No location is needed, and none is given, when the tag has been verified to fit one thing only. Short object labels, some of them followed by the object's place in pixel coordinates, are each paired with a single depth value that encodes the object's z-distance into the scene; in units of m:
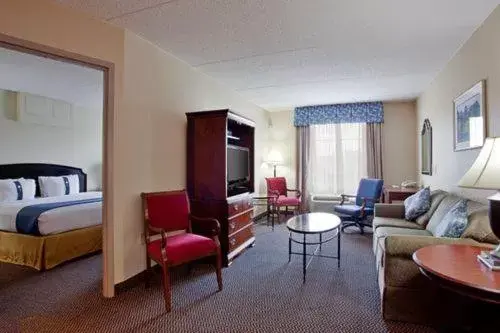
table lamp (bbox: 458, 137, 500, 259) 1.59
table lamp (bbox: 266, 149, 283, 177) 6.38
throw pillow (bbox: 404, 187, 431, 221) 3.56
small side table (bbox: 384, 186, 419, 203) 4.71
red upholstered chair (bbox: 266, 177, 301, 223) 5.64
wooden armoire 3.50
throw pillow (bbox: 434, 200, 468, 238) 2.38
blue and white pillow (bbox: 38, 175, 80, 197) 5.01
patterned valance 5.94
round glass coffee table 3.14
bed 3.39
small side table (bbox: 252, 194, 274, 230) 5.71
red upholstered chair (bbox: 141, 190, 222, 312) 2.57
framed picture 2.72
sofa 2.11
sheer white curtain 6.21
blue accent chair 4.94
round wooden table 1.38
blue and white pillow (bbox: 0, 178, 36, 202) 4.39
